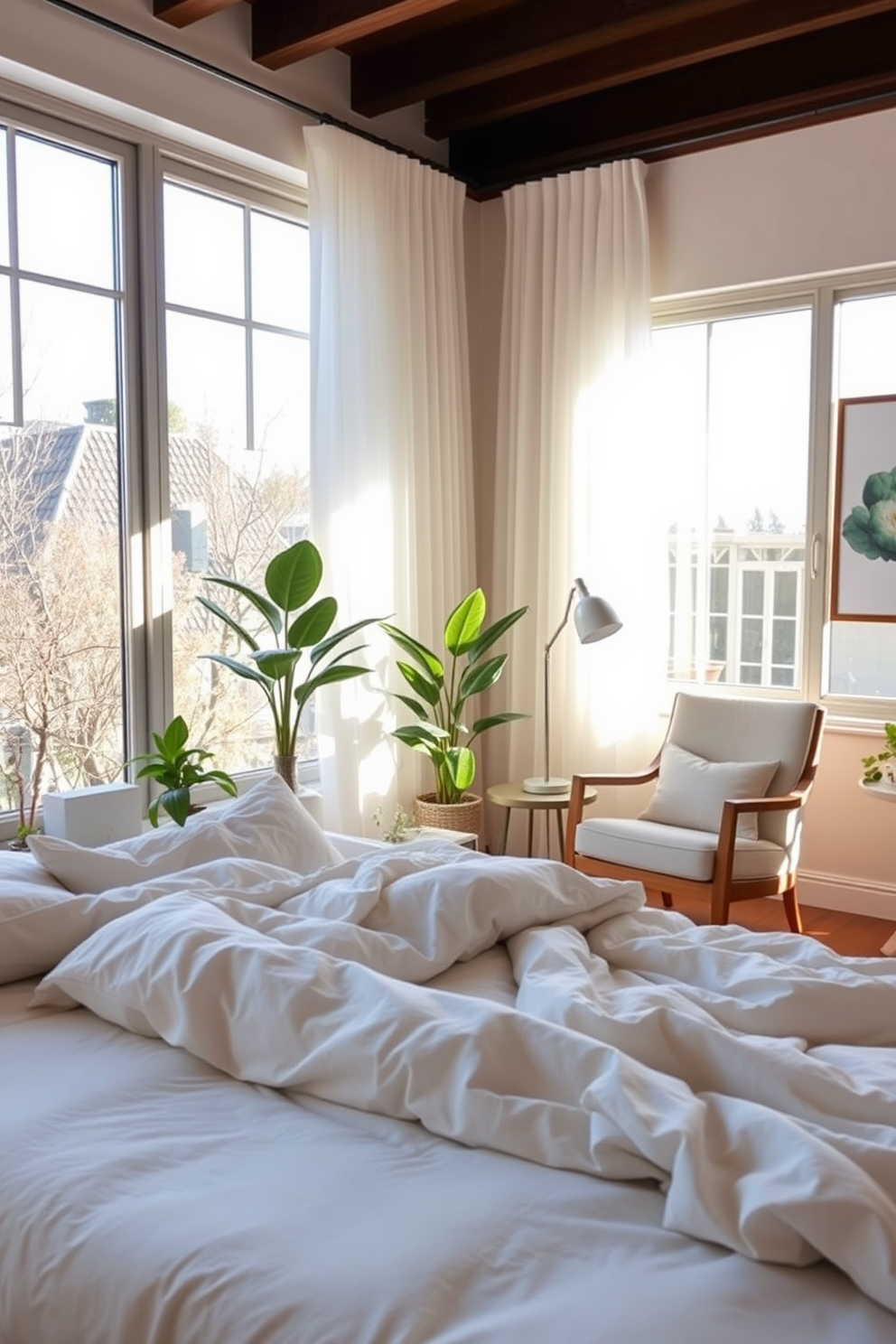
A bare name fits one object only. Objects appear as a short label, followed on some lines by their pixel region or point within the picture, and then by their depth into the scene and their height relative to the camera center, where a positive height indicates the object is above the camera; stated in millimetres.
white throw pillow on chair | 3969 -646
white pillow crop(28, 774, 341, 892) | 2365 -526
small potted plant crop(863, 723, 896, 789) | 3785 -543
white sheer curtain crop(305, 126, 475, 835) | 4273 +674
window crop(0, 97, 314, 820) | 3508 +516
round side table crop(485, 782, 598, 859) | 4203 -720
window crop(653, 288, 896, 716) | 4418 +437
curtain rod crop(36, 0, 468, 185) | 3414 +1681
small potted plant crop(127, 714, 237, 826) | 3486 -511
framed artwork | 4297 +317
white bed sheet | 1180 -709
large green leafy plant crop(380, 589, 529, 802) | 4320 -330
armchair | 3744 -708
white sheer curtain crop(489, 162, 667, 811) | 4617 +579
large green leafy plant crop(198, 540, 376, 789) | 3801 -104
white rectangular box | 3229 -602
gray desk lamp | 4105 -75
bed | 1223 -670
